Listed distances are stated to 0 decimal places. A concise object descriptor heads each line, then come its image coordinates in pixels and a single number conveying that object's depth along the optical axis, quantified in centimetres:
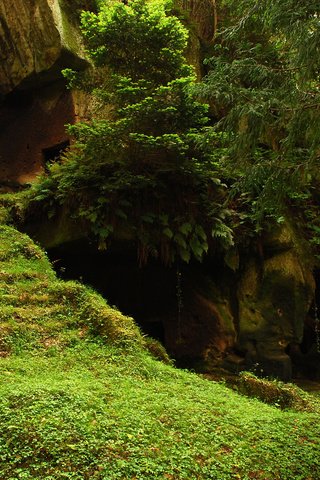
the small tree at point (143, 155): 893
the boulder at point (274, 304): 1104
